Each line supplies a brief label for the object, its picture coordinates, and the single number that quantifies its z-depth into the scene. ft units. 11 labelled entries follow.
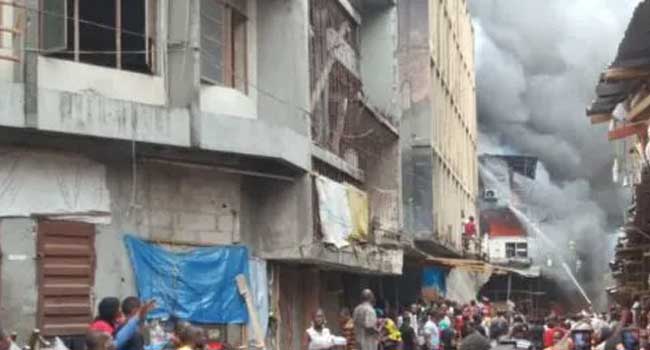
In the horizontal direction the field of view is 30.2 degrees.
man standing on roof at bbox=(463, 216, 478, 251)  141.22
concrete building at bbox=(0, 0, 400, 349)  46.29
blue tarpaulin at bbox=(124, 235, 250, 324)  51.84
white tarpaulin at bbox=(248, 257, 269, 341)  59.11
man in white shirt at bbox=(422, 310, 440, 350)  83.61
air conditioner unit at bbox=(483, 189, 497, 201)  195.93
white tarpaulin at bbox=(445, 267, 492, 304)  134.00
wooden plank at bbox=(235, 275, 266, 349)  57.47
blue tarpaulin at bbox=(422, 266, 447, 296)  117.80
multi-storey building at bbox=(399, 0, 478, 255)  122.83
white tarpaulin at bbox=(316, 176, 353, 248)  65.46
